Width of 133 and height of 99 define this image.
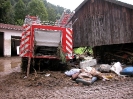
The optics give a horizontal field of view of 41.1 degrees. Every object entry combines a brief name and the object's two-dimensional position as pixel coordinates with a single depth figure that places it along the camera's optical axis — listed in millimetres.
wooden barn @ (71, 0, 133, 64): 9773
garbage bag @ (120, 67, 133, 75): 6205
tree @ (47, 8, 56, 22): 44719
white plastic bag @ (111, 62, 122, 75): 6647
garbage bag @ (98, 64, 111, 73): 6824
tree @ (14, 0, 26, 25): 37125
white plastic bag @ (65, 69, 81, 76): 6226
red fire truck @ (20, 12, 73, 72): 6828
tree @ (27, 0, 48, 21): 37375
